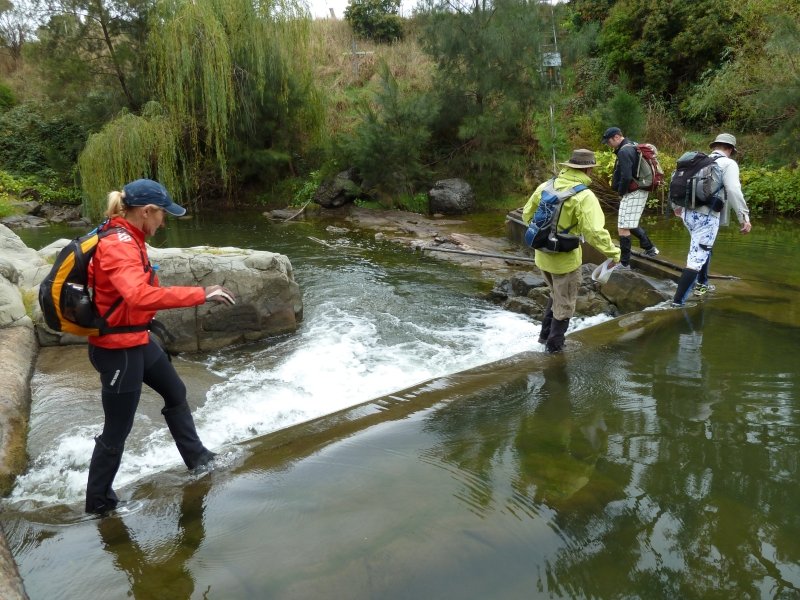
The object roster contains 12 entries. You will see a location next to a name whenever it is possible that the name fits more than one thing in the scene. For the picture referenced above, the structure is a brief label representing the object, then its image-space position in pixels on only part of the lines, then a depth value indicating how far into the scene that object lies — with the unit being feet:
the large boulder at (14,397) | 13.35
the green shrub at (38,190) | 68.54
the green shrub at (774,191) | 47.70
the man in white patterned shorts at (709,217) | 21.04
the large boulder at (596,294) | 25.45
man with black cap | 24.77
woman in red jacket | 10.24
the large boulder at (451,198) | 59.21
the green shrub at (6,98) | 88.79
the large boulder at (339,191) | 62.59
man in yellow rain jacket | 17.70
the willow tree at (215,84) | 53.98
